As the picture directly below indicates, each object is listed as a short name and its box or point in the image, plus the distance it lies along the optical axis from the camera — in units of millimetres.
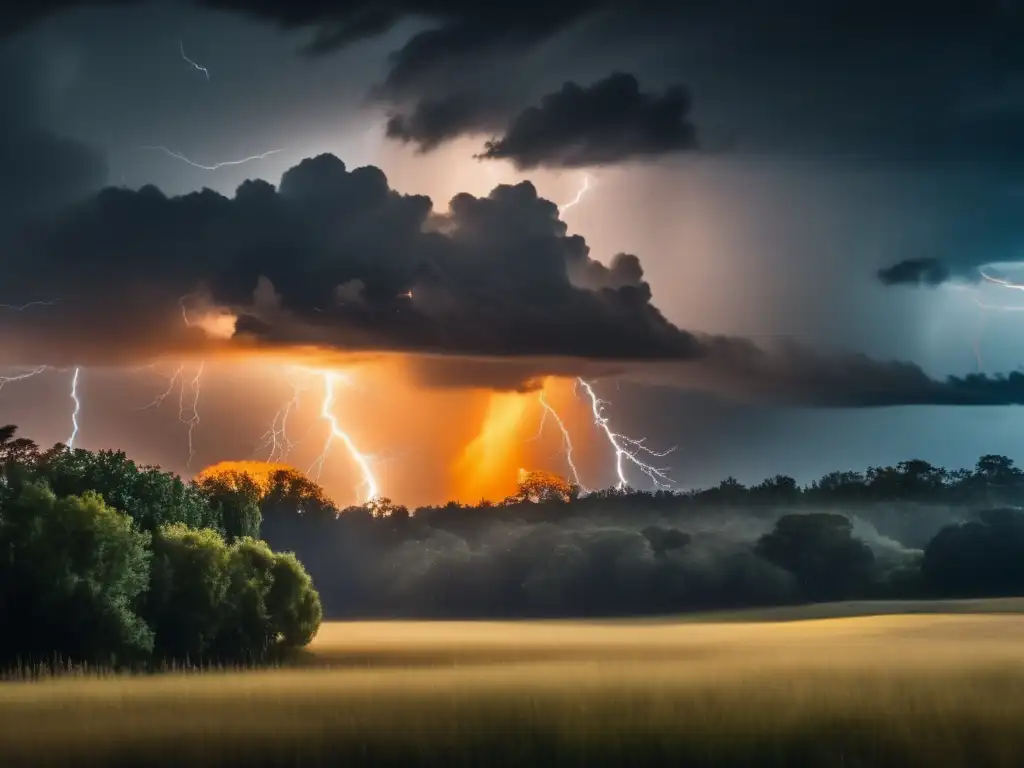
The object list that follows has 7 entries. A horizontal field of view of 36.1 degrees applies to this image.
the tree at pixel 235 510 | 104500
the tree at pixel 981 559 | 175250
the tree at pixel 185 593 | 83625
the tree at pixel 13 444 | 127250
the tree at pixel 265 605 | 89375
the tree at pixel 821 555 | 191500
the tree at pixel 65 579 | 74500
